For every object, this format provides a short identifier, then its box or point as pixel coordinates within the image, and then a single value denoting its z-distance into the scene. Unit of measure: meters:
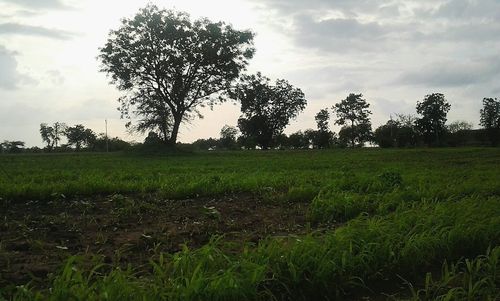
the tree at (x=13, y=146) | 76.45
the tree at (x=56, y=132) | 115.99
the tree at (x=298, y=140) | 91.81
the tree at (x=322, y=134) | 90.56
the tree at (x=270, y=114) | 81.62
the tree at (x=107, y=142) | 75.17
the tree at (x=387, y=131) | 88.44
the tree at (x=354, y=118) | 96.44
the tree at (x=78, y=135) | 113.19
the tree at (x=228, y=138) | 97.26
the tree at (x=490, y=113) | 88.72
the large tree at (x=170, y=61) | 36.66
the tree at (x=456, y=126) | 92.38
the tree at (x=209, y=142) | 107.60
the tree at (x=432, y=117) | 85.50
